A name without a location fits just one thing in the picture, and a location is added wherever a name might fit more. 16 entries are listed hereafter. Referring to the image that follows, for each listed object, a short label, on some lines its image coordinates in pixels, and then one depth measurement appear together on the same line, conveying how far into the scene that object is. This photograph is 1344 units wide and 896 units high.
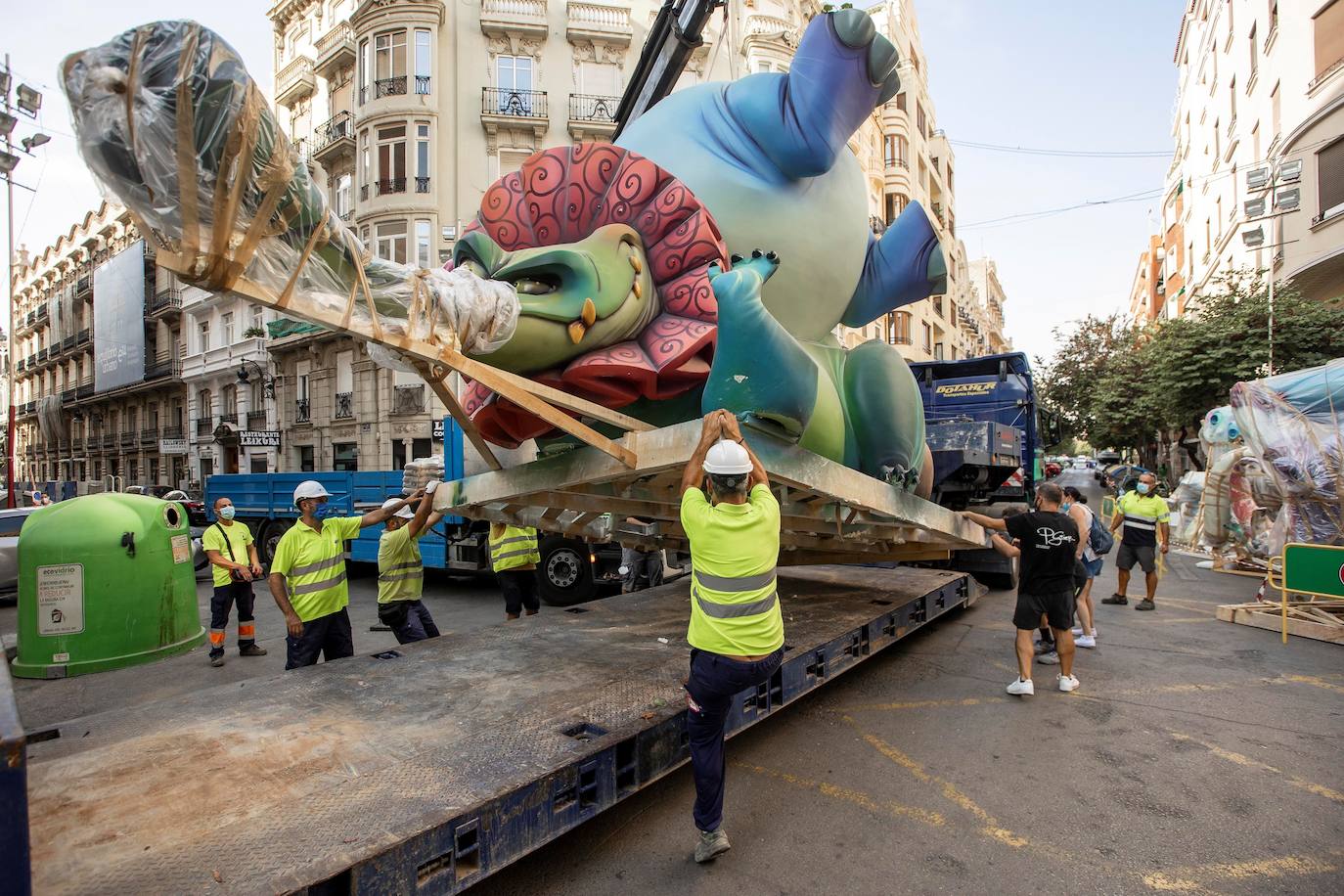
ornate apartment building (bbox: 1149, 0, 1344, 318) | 15.53
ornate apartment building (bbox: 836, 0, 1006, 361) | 29.42
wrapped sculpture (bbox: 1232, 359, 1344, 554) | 7.35
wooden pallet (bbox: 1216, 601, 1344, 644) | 6.52
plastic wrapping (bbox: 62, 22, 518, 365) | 1.71
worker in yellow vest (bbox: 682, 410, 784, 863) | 2.79
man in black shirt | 4.95
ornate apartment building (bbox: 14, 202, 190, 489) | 30.61
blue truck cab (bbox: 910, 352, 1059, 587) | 7.65
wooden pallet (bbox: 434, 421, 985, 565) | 3.22
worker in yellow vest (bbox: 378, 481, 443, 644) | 5.07
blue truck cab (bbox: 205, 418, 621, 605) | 8.62
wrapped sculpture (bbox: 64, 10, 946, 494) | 1.81
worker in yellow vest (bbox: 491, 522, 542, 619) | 6.41
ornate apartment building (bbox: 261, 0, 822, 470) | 19.62
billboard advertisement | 30.86
